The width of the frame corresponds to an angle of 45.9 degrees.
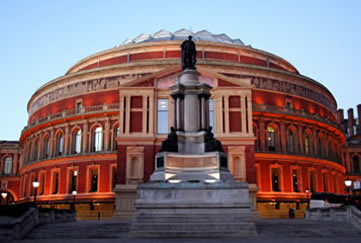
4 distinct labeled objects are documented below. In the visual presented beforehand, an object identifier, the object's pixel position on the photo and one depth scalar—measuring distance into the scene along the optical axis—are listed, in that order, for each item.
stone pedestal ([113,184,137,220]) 37.25
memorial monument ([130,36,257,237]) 18.73
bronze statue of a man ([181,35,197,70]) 24.44
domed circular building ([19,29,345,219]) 40.16
